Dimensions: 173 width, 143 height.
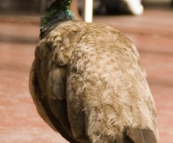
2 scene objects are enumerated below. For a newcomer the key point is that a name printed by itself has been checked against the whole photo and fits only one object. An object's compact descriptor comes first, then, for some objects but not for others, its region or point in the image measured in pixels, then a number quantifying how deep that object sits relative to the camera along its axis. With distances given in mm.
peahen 5332
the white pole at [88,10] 13323
